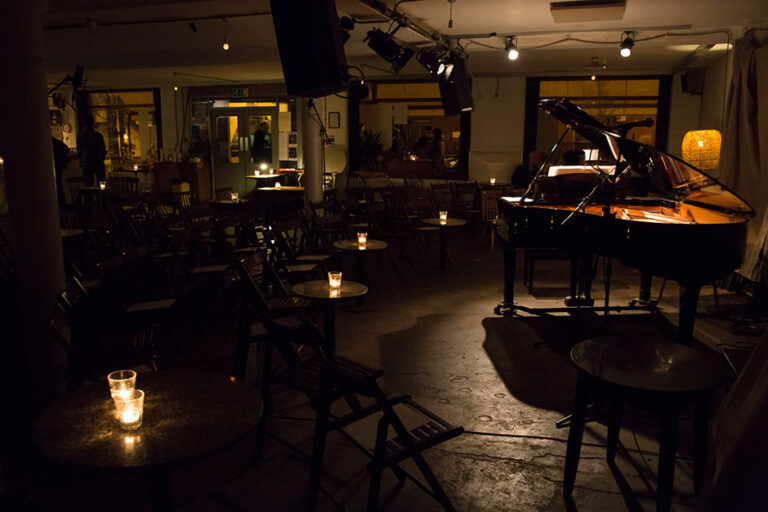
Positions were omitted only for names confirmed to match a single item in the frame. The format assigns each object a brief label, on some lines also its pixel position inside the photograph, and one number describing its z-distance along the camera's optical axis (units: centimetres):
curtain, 603
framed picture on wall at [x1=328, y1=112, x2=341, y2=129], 1249
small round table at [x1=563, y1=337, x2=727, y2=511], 222
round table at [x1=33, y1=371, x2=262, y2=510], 170
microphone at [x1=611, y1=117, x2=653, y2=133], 359
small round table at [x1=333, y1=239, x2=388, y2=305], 540
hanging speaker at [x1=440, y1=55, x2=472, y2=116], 698
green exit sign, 1330
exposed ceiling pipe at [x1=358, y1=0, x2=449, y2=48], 571
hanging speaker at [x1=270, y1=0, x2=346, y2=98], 361
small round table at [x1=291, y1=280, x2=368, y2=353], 369
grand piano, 362
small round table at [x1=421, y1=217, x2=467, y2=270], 688
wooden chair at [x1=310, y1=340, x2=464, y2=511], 206
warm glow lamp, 703
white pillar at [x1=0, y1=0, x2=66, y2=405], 320
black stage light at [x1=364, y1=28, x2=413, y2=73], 638
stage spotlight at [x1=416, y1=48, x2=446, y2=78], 704
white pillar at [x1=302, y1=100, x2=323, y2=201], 882
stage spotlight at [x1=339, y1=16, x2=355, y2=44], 578
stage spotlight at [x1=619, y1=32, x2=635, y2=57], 744
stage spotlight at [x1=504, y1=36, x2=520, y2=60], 750
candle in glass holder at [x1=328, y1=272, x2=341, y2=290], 381
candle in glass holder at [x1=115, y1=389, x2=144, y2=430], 185
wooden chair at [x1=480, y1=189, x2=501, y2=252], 861
